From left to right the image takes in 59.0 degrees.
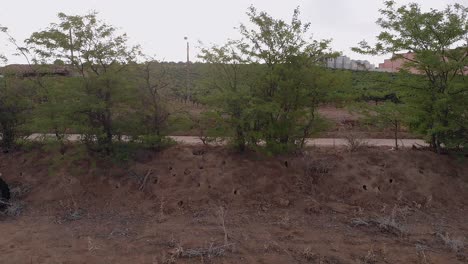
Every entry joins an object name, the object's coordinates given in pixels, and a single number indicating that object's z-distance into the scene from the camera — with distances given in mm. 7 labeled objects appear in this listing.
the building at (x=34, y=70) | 9883
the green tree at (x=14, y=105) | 10562
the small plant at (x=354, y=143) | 10737
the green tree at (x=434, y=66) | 9305
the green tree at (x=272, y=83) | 9172
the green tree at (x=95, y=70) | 9242
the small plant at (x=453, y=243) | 6898
